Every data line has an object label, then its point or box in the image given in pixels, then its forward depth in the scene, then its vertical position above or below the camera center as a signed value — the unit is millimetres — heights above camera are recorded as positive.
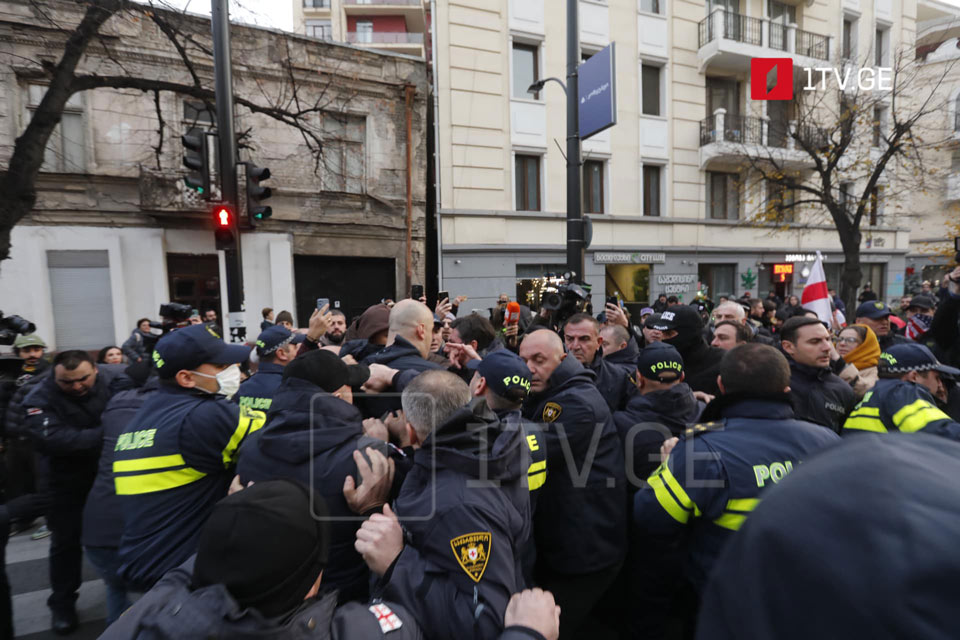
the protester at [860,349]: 4555 -728
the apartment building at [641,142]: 14367 +4466
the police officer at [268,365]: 3523 -630
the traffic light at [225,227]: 6020 +772
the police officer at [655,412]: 2924 -830
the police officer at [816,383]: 3436 -793
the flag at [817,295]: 6637 -293
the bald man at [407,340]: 3182 -396
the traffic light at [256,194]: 6348 +1243
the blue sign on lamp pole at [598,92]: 6242 +2496
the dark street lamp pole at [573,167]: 6434 +1524
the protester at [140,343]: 6021 -733
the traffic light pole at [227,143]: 5793 +1813
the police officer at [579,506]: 2648 -1259
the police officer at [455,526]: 1607 -871
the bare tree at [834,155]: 14305 +4015
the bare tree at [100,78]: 7043 +4439
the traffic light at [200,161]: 6070 +1612
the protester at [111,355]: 6188 -835
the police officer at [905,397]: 2594 -728
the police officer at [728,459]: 2027 -780
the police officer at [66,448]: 3389 -1091
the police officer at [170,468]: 2234 -841
